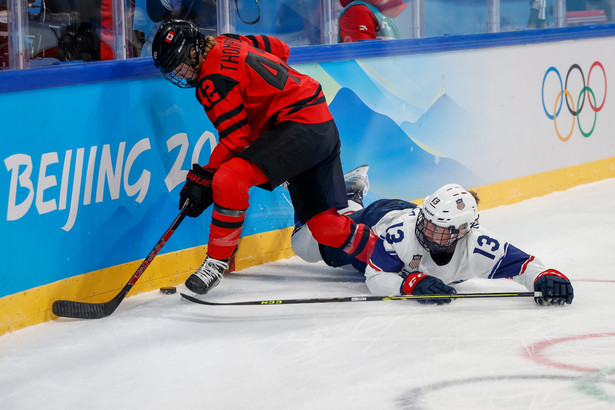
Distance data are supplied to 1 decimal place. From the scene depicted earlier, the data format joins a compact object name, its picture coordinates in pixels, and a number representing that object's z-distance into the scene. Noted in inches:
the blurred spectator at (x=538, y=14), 495.5
